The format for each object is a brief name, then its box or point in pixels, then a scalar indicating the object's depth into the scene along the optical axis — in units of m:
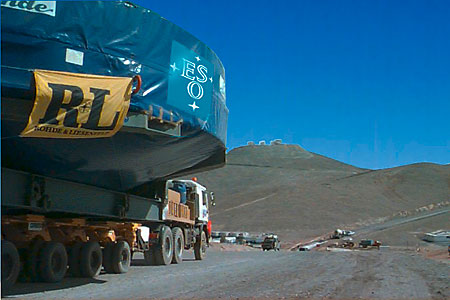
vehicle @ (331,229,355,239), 66.31
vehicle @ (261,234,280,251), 51.81
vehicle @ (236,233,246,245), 61.00
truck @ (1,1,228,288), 8.20
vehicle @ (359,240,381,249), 51.91
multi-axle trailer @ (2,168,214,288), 9.80
